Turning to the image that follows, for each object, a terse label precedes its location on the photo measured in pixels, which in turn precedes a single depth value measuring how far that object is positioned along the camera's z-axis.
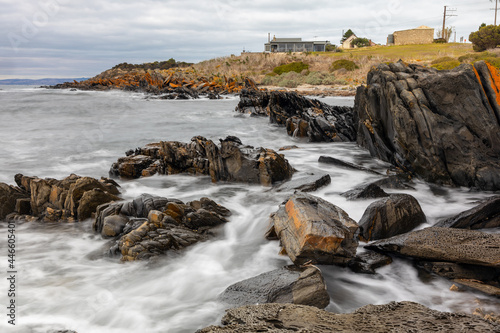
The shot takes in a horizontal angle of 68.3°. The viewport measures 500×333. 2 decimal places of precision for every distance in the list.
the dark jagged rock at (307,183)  7.54
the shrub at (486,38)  43.38
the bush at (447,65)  29.17
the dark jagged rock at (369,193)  6.72
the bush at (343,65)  41.52
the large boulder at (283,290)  3.65
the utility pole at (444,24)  72.31
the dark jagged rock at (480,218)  5.25
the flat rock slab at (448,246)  4.07
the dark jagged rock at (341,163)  9.22
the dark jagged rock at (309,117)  13.44
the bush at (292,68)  44.16
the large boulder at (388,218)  5.19
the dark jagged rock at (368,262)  4.54
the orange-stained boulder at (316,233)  4.32
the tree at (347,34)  83.93
